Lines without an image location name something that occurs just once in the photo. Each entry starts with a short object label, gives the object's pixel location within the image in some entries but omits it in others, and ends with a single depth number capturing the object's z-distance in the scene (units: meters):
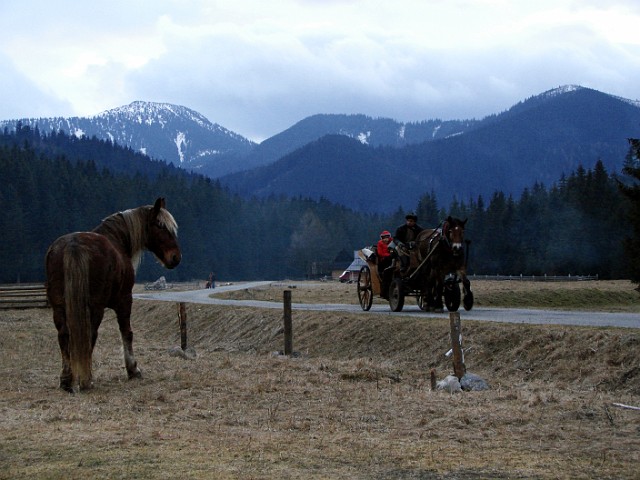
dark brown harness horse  21.25
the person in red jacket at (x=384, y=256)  24.27
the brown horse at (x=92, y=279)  12.56
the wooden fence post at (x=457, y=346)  13.79
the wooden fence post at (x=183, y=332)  21.31
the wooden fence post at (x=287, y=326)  19.75
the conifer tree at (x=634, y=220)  39.88
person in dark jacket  23.20
